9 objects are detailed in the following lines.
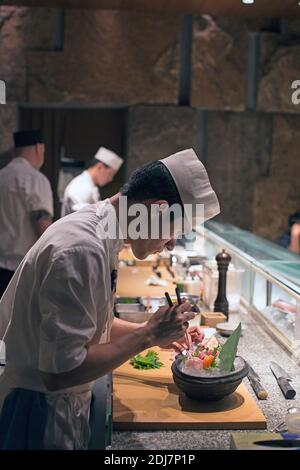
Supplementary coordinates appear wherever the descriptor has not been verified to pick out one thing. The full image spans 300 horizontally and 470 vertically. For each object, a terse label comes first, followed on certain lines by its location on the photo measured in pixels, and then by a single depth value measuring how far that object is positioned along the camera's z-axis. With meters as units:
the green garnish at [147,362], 2.19
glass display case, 2.51
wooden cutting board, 1.71
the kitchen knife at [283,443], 1.41
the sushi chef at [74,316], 1.41
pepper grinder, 2.81
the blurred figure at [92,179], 5.87
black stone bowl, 1.79
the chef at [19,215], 4.19
